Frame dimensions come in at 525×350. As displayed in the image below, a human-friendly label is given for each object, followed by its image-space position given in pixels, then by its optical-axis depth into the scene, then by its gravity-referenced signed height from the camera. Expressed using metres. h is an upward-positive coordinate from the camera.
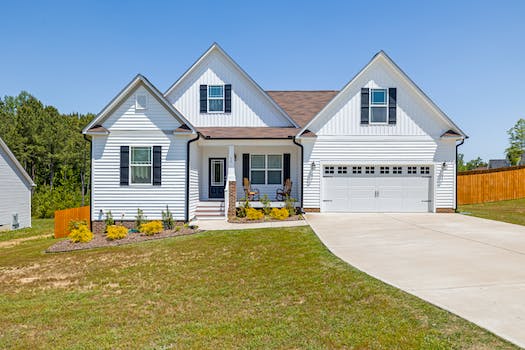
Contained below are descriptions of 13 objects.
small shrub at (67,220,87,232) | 13.91 -2.17
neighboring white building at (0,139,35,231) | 21.77 -1.49
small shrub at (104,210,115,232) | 14.59 -2.07
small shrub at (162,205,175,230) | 14.42 -2.01
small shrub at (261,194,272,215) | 15.80 -1.54
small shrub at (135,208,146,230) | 14.57 -1.98
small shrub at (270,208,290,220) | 14.68 -1.77
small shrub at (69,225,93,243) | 12.76 -2.41
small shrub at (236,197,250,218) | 15.81 -1.70
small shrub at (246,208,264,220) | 14.83 -1.82
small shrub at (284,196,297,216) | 15.65 -1.50
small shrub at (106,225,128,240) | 12.78 -2.30
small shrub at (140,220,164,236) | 13.20 -2.18
